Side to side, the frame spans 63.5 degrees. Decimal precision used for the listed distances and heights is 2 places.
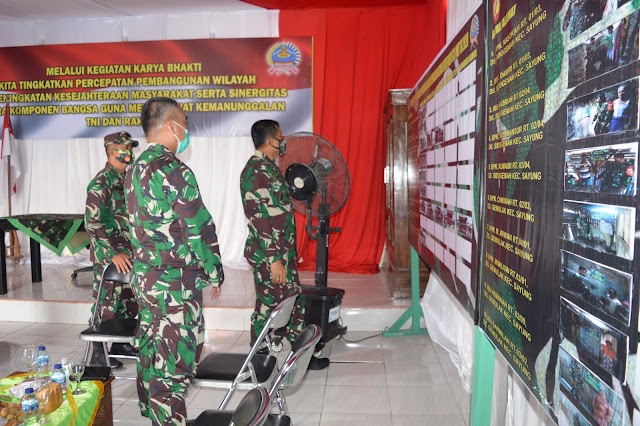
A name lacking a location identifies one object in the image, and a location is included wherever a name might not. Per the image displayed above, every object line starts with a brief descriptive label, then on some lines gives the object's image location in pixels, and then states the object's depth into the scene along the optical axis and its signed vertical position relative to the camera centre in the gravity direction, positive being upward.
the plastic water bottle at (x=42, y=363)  2.10 -0.74
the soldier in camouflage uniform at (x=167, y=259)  2.28 -0.35
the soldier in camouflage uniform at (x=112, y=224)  3.53 -0.30
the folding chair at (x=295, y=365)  1.87 -0.68
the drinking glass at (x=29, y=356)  2.15 -0.73
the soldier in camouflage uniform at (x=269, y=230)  3.34 -0.33
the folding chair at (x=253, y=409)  1.32 -0.61
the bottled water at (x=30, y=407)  1.67 -0.73
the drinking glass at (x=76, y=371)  2.04 -0.76
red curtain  6.20 +1.07
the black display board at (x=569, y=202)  0.84 -0.05
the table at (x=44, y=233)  5.20 -0.55
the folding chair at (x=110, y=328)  2.92 -0.86
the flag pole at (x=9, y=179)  7.00 +0.03
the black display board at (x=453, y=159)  1.83 +0.09
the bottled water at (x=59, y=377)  1.90 -0.72
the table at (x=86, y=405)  1.80 -0.82
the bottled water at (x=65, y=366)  2.01 -0.73
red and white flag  6.82 +0.30
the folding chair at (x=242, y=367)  2.25 -0.86
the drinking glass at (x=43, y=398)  1.74 -0.74
